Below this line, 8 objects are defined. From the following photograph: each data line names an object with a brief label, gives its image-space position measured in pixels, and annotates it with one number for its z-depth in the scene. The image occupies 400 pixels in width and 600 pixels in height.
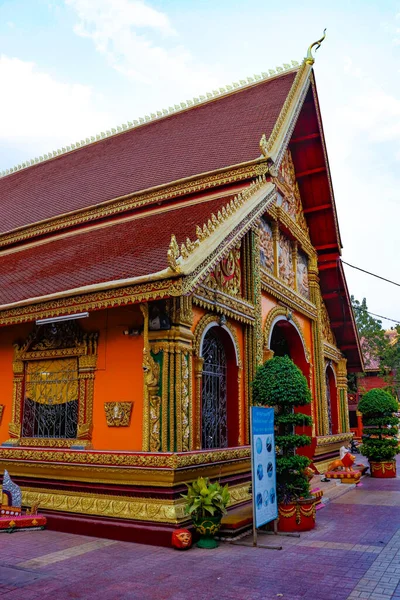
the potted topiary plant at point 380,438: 13.70
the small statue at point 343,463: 12.65
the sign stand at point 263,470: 6.59
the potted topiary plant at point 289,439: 7.36
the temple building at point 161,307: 7.15
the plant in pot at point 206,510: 6.52
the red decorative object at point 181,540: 6.35
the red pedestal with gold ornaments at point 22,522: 7.41
